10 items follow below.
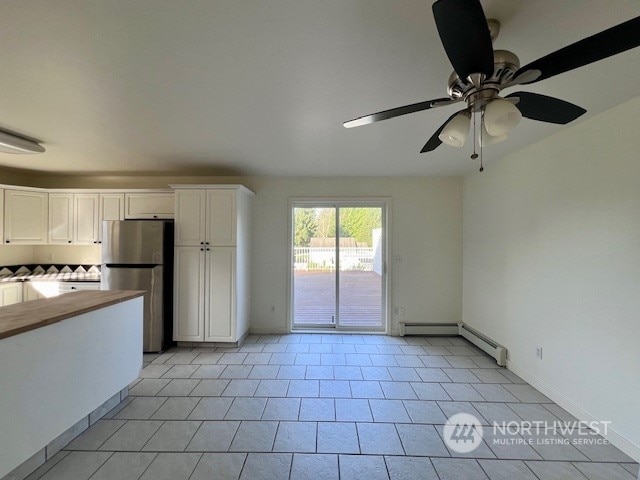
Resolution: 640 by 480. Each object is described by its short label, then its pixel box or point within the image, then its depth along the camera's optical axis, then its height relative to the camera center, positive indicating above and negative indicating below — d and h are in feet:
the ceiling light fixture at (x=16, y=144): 8.12 +2.92
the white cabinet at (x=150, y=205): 12.85 +1.61
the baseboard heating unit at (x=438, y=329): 12.94 -4.31
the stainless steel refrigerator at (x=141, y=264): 11.49 -1.01
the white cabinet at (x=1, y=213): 11.91 +1.11
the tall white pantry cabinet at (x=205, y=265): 12.01 -1.08
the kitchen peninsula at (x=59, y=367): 5.15 -2.84
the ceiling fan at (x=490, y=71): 2.97 +2.18
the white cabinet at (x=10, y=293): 11.72 -2.32
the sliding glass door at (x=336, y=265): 14.49 -1.26
